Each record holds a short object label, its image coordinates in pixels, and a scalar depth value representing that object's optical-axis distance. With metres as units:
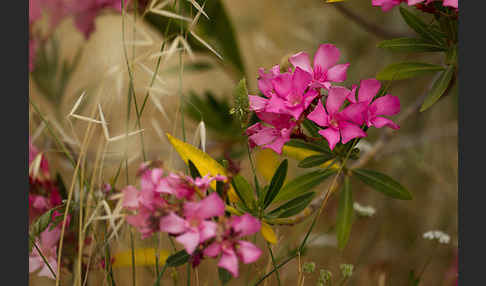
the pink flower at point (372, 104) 1.56
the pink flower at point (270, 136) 1.56
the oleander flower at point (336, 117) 1.55
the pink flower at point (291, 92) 1.55
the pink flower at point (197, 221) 1.51
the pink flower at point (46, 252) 1.63
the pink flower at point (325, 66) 1.56
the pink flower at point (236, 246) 1.51
